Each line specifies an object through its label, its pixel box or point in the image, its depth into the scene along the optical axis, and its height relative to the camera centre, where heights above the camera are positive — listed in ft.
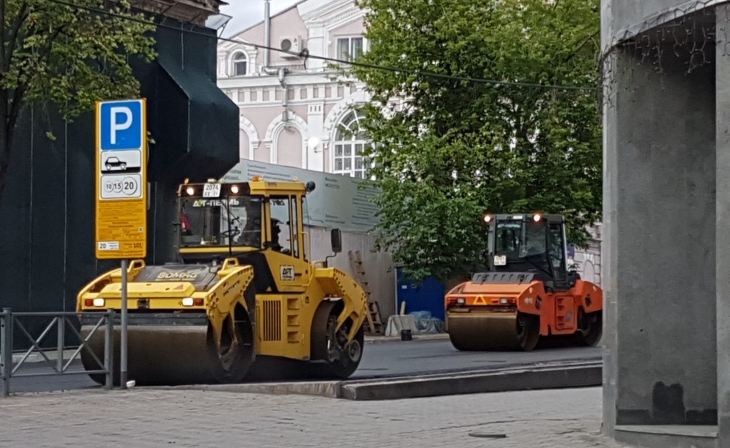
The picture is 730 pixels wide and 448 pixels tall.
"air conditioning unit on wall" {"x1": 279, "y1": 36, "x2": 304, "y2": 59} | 195.52 +27.22
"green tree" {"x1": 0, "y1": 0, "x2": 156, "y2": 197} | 76.18 +10.14
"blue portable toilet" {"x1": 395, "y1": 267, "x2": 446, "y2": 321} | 142.41 -6.41
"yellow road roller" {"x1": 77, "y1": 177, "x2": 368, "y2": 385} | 58.85 -2.93
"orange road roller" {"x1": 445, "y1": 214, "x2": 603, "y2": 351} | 90.63 -4.10
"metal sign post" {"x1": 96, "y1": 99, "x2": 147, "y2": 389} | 54.03 +2.18
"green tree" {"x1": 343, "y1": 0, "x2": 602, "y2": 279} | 130.00 +10.79
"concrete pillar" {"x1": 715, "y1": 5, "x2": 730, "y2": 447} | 31.01 -0.16
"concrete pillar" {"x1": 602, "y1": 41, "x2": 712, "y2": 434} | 36.22 -0.23
